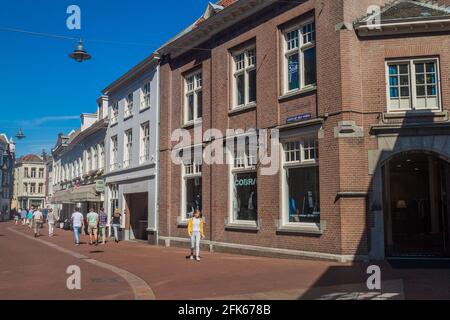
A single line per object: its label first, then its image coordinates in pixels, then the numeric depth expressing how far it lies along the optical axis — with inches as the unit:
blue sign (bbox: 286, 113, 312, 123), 598.5
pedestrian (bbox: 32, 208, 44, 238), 1152.5
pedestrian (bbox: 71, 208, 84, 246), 896.3
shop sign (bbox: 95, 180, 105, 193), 1213.7
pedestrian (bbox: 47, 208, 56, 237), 1170.0
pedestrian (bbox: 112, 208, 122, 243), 991.6
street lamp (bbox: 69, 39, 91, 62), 620.8
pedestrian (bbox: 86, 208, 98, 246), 898.4
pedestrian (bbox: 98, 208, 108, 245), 943.7
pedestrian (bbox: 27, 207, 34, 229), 1742.9
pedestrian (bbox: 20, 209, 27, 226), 2003.9
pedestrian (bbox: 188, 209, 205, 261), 620.7
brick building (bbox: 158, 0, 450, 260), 545.6
